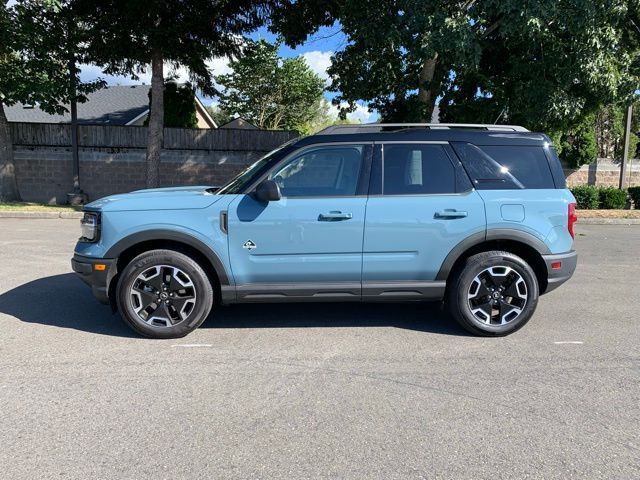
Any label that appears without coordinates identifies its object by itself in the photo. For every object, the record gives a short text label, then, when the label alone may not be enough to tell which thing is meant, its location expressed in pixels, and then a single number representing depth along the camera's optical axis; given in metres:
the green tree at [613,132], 21.86
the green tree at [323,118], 67.93
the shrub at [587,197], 16.48
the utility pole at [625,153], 16.62
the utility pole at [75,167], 15.03
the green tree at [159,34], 13.37
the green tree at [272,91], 43.06
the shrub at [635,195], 17.17
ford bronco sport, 4.27
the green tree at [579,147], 17.70
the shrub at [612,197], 16.66
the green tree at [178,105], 17.14
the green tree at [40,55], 13.12
